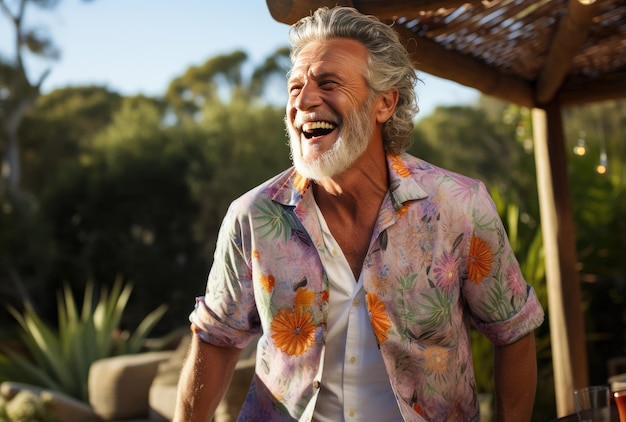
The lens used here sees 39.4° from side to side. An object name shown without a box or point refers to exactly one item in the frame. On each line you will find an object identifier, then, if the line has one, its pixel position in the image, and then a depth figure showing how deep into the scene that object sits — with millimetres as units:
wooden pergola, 2689
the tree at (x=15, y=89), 22734
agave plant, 7383
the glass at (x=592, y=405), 1774
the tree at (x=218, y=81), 34031
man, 1827
